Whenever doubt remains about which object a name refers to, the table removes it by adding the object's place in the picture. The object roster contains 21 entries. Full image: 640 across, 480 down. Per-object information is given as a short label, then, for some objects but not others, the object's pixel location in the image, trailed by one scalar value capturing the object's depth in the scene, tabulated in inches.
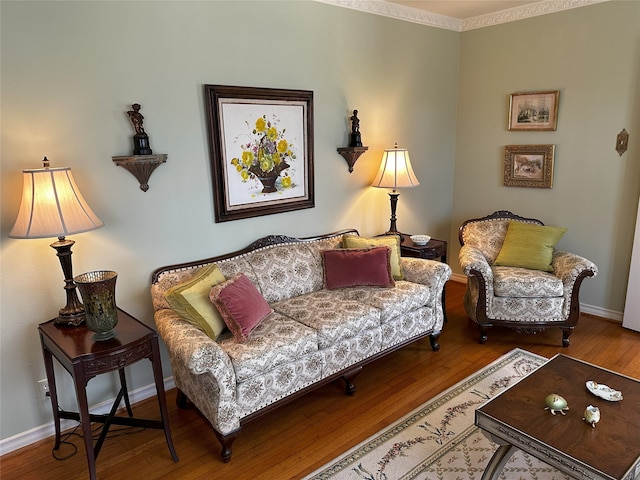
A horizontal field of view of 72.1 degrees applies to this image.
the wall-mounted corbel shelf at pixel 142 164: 103.6
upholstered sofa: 92.6
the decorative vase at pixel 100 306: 85.8
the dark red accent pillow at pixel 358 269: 132.4
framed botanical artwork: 120.8
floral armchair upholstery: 136.3
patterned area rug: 88.7
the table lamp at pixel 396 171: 153.2
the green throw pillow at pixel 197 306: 99.8
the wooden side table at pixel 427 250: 151.2
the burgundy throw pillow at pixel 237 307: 101.1
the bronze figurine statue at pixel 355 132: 150.9
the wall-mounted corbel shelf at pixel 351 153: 150.0
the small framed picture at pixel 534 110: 161.2
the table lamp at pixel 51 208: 85.6
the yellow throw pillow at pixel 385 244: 139.1
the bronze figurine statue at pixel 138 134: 104.0
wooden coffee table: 68.0
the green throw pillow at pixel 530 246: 148.7
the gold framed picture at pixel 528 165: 165.3
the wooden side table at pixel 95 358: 80.7
